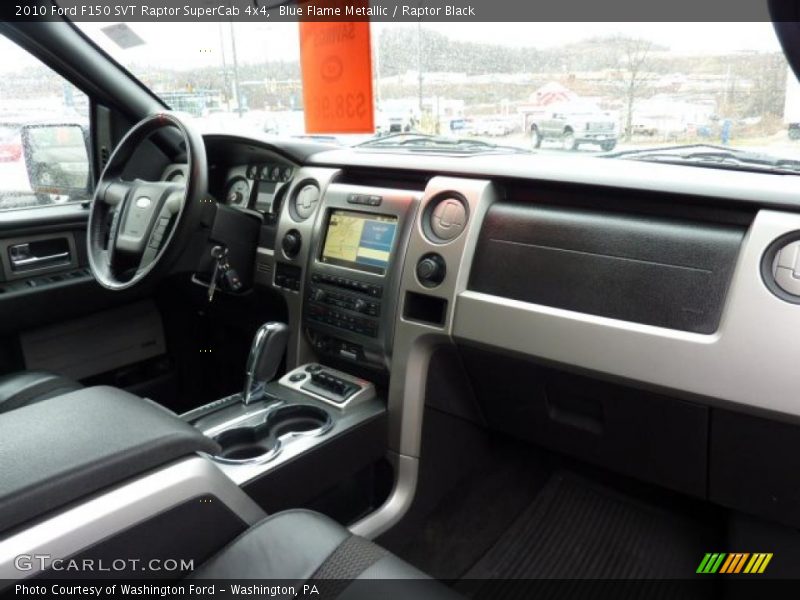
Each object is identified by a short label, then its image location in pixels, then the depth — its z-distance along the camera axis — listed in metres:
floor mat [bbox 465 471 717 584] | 1.71
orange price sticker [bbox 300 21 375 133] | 1.27
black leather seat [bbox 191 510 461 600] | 0.94
